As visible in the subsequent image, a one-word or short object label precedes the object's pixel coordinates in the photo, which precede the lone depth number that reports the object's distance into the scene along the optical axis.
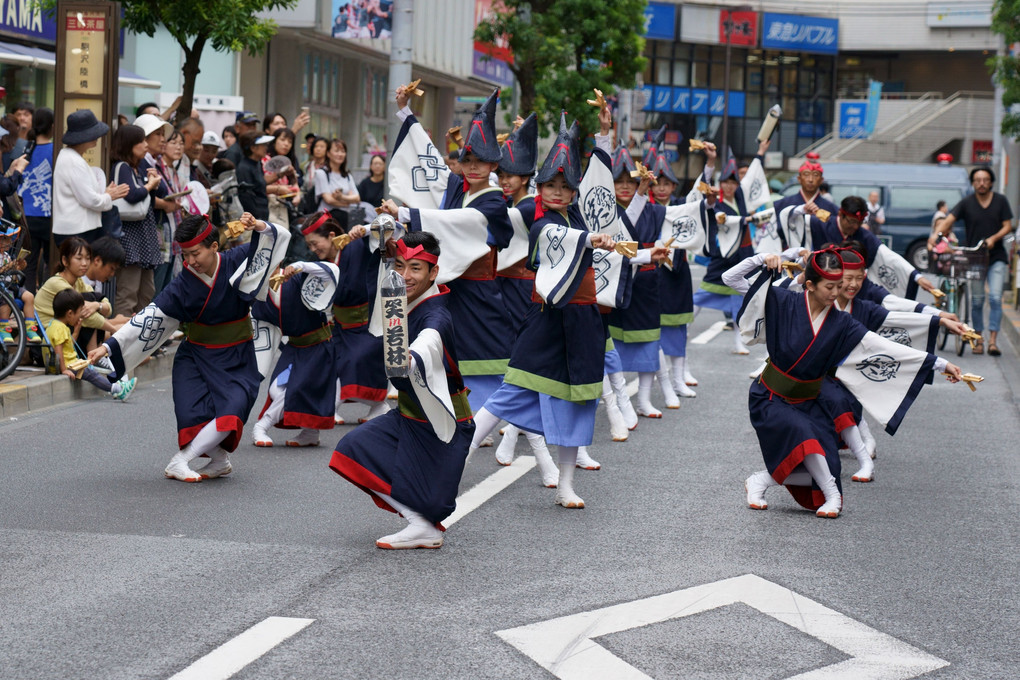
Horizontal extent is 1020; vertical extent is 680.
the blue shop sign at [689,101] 59.97
